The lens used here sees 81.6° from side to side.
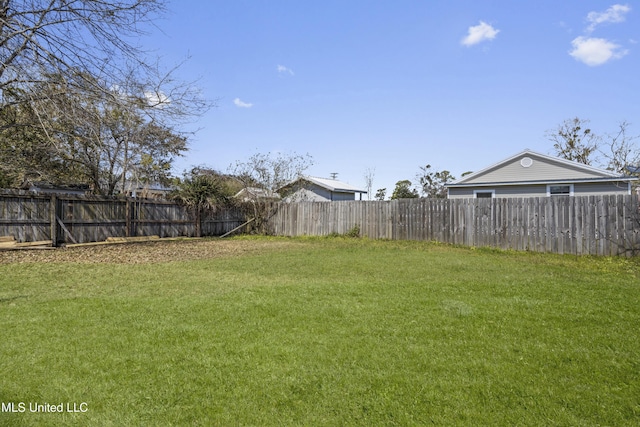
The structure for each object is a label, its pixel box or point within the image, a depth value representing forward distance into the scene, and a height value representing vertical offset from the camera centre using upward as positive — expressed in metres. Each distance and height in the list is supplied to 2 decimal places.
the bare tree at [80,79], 6.46 +2.69
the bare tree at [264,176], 18.83 +2.29
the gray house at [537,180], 14.92 +1.65
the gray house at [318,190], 21.00 +1.90
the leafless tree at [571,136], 25.67 +5.76
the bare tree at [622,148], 15.12 +2.96
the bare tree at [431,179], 33.62 +3.63
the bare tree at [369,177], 30.94 +3.50
